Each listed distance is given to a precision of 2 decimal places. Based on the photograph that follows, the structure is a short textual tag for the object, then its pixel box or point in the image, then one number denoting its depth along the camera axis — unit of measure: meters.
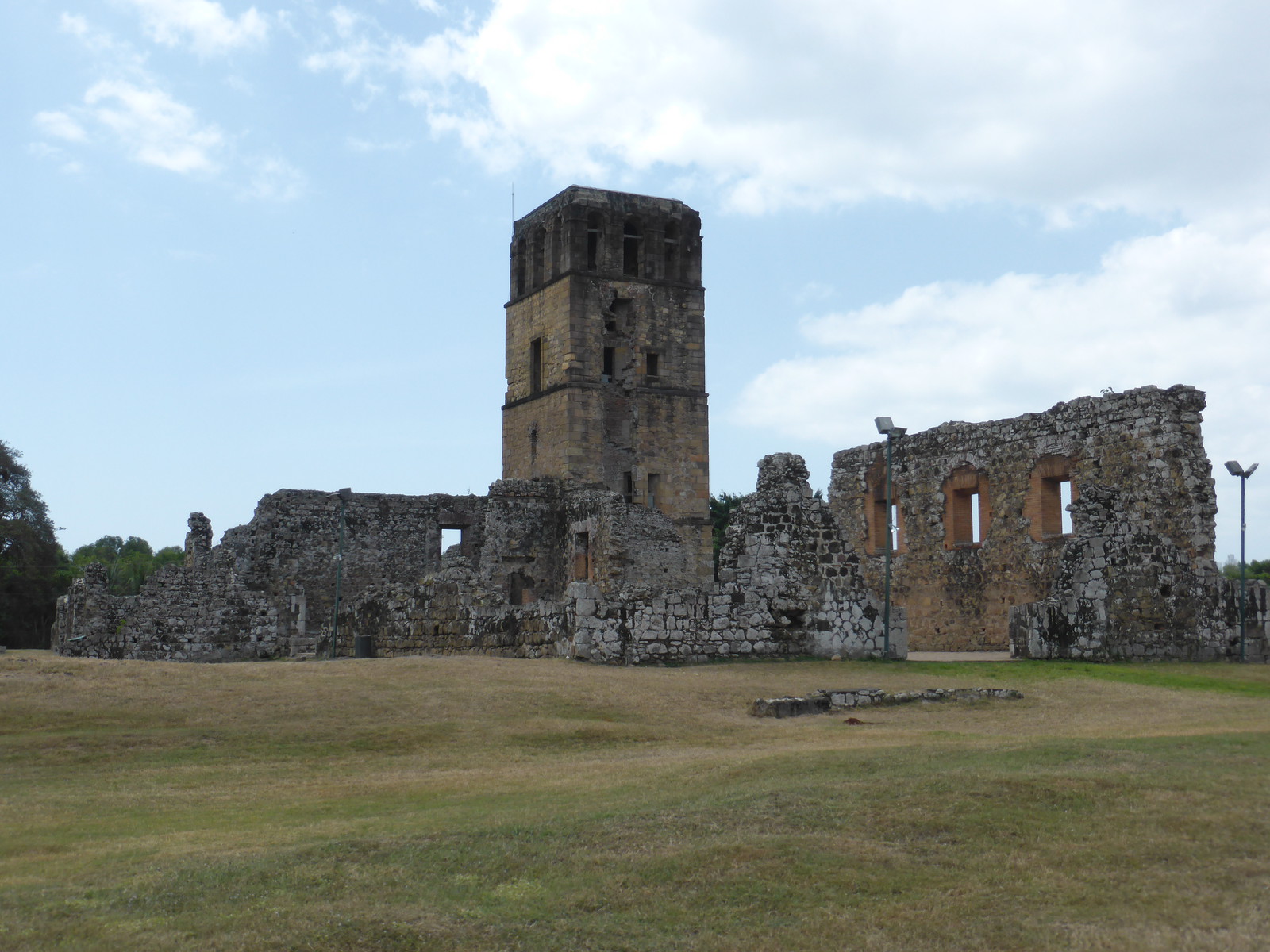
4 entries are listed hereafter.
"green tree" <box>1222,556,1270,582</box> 60.22
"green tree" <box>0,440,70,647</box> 45.44
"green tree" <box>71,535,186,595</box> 61.05
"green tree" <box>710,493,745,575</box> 53.31
